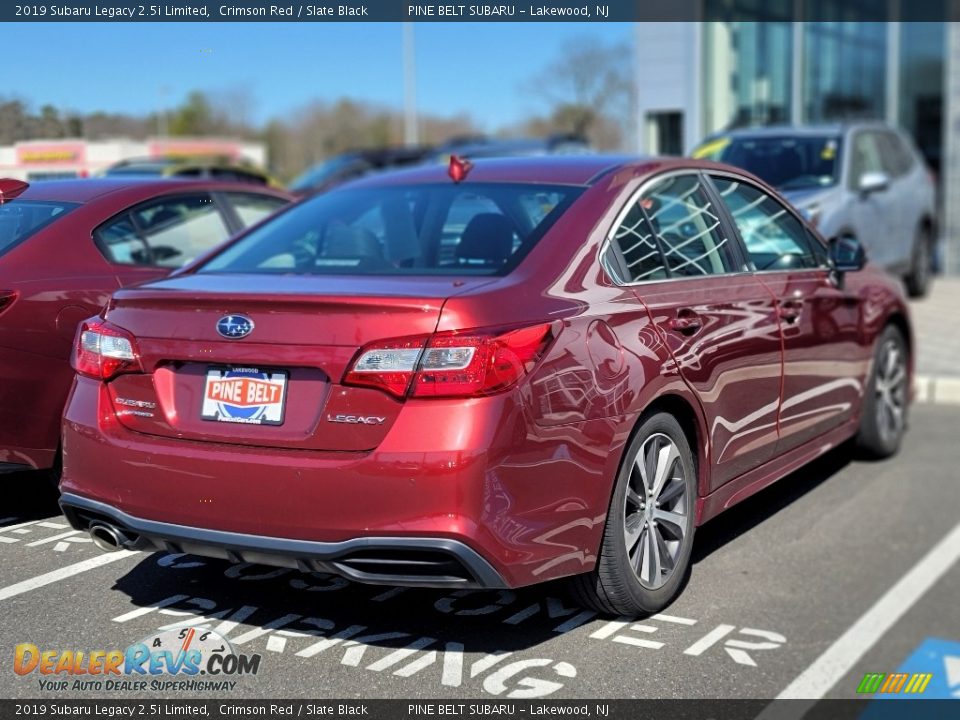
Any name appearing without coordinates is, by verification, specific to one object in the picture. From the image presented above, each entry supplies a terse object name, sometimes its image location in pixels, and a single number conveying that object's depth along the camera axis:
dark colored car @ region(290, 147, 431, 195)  20.66
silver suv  10.05
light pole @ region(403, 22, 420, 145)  44.03
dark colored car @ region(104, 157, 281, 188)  14.48
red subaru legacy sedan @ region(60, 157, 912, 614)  3.49
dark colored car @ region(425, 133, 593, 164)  18.38
